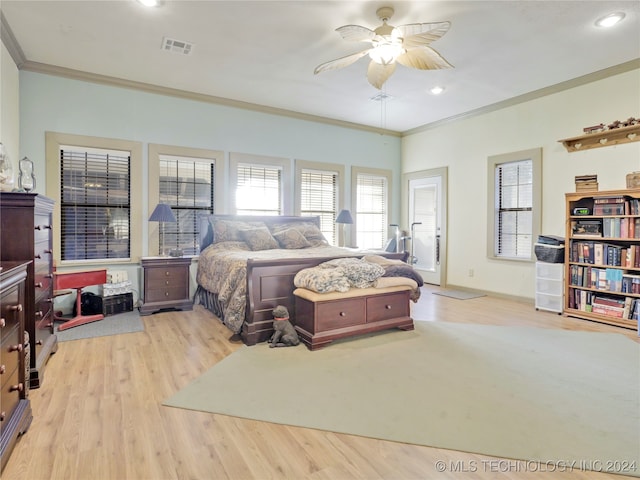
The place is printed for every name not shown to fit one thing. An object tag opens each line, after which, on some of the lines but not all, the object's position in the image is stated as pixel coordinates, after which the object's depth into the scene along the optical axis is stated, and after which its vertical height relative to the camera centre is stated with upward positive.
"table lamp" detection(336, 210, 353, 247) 6.06 +0.31
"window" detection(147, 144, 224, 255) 4.86 +0.67
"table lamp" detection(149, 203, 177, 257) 4.54 +0.28
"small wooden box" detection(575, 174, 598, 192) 4.25 +0.65
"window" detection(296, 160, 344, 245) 6.09 +0.79
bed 3.41 -0.26
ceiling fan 2.83 +1.61
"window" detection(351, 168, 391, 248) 6.80 +0.60
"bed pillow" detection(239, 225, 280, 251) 4.71 -0.03
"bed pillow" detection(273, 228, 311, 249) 4.95 -0.04
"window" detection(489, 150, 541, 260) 5.04 +0.50
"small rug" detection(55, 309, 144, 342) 3.57 -0.98
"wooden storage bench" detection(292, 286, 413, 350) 3.21 -0.73
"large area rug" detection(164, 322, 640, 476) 1.88 -1.03
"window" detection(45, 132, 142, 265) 4.31 +0.49
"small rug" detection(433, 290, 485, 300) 5.47 -0.91
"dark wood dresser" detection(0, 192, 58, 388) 2.33 -0.08
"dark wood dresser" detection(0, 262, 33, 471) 1.67 -0.65
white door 6.48 +0.20
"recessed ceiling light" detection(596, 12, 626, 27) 3.14 +1.95
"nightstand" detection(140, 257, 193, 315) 4.38 -0.60
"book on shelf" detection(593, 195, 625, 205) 3.96 +0.43
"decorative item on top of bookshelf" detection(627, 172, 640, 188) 3.82 +0.62
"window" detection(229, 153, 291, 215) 5.46 +0.82
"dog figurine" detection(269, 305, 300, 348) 3.27 -0.88
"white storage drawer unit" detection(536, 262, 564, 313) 4.46 -0.62
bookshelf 3.87 -0.23
